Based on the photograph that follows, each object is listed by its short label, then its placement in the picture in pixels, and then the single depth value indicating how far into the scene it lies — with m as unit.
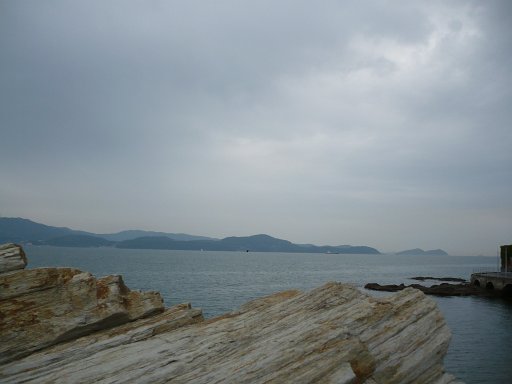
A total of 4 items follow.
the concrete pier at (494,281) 87.62
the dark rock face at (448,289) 87.06
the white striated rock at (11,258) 17.94
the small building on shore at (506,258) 104.22
